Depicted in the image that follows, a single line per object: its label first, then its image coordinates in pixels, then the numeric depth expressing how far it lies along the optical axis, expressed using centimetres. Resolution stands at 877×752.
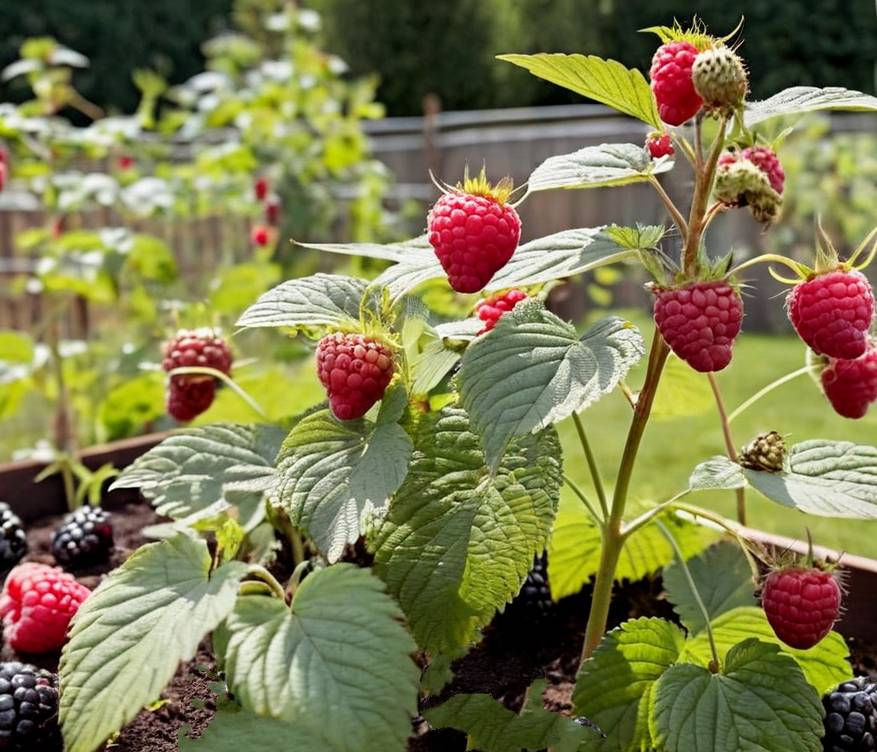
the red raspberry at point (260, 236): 104
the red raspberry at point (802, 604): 25
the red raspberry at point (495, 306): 26
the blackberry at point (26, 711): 29
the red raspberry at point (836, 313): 22
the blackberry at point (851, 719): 29
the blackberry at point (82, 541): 42
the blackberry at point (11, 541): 43
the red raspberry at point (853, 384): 27
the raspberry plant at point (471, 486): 21
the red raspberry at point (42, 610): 34
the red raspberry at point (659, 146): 26
